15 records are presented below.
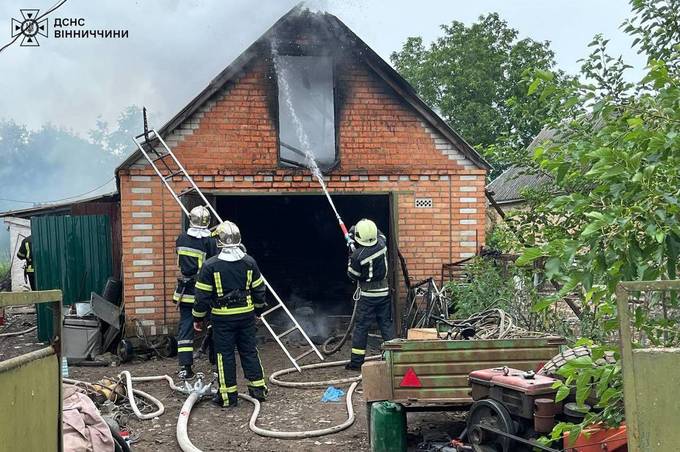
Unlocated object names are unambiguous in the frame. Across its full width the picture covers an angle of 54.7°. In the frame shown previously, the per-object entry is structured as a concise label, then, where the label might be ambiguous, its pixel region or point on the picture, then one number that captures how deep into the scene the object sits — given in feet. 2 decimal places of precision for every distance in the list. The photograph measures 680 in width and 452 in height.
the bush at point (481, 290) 26.58
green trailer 17.53
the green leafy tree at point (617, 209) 8.30
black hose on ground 31.89
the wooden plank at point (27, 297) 8.30
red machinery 13.66
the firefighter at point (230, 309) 23.44
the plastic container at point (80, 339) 31.53
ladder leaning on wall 31.30
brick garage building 32.65
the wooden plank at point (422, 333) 22.11
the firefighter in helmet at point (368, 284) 28.48
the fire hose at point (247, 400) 19.60
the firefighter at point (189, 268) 27.48
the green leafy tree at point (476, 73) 110.22
